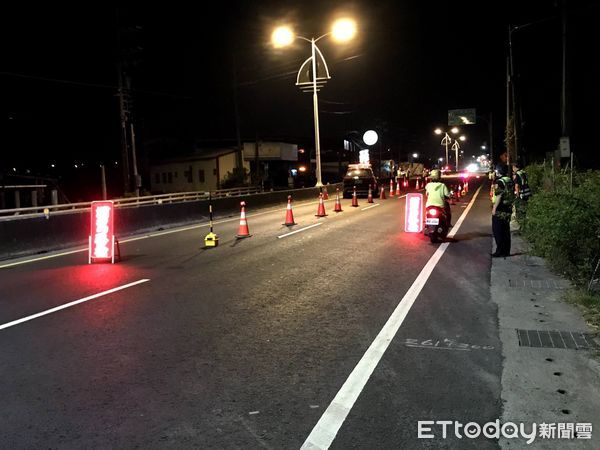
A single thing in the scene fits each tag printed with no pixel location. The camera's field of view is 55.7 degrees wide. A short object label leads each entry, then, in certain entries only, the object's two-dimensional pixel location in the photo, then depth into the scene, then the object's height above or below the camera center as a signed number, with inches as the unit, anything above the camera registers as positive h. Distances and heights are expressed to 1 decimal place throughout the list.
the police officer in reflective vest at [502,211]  418.6 -29.8
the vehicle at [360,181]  1298.0 -11.3
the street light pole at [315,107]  1284.4 +159.8
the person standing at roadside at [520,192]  425.4 -17.1
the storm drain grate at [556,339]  218.9 -67.9
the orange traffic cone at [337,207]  906.9 -49.0
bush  308.2 -34.8
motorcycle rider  513.7 -17.5
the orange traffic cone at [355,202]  1018.7 -46.4
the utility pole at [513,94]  1020.0 +137.4
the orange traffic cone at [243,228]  603.8 -50.9
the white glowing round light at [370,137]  3572.8 +242.0
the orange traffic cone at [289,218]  720.3 -50.1
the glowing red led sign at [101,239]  454.6 -42.8
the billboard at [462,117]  2640.3 +259.3
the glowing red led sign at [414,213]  582.9 -40.4
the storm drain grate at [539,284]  319.1 -65.7
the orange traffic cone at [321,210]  829.2 -48.0
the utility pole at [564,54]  528.6 +106.6
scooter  514.9 -45.8
